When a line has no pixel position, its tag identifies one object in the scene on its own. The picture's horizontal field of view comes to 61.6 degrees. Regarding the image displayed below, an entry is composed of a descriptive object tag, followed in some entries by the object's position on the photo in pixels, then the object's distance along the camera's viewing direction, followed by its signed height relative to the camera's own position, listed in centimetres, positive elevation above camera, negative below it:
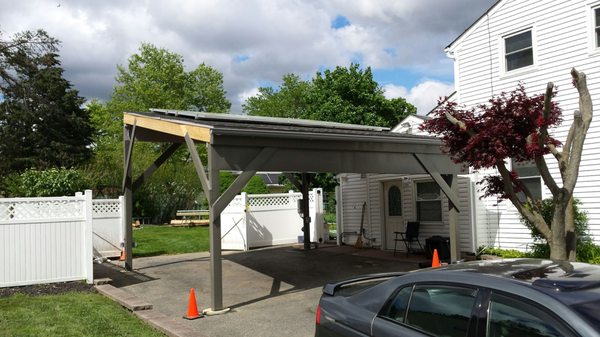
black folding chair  1432 -119
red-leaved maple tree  592 +61
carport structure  847 +87
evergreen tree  3200 +488
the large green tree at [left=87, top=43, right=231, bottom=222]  2753 +776
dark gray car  270 -68
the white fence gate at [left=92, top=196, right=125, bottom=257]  1455 -74
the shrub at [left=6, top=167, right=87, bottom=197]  1878 +70
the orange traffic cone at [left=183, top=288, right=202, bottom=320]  785 -173
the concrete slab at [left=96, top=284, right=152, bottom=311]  838 -174
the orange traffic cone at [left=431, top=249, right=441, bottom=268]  1117 -147
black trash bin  1324 -138
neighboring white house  1107 +276
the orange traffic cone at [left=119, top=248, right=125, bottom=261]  1432 -158
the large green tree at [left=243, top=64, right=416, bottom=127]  2970 +606
